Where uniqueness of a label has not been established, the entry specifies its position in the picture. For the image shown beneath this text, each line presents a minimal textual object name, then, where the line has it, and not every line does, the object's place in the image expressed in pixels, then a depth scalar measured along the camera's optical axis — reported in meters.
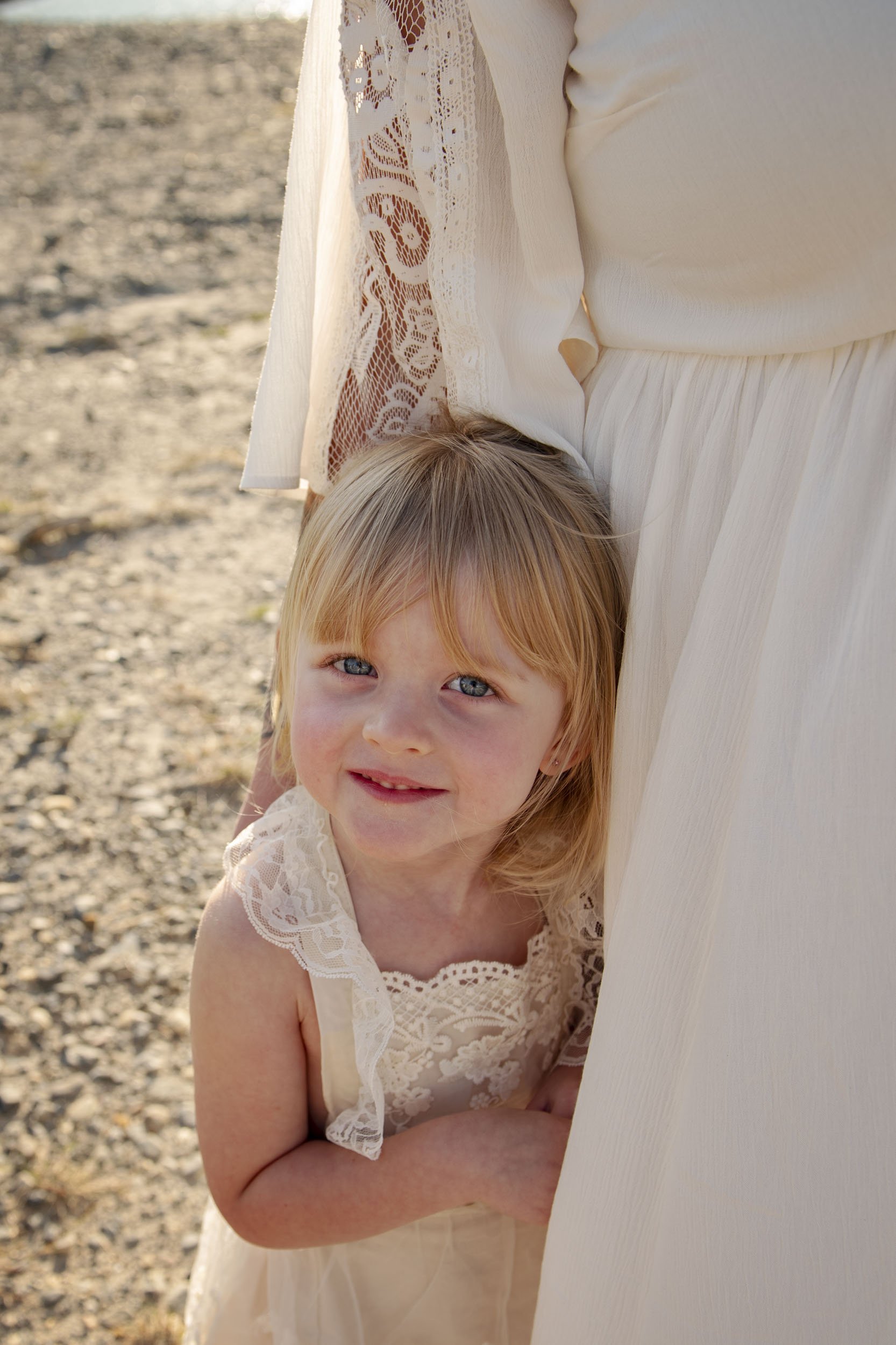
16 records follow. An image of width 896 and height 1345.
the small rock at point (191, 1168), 2.16
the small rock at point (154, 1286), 1.98
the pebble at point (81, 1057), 2.31
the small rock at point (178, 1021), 2.42
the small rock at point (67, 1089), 2.25
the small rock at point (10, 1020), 2.34
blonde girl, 1.17
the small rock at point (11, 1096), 2.21
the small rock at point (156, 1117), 2.23
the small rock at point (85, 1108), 2.22
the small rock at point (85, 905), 2.64
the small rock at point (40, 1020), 2.36
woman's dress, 0.92
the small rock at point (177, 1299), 1.96
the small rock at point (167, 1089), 2.29
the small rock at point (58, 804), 2.91
